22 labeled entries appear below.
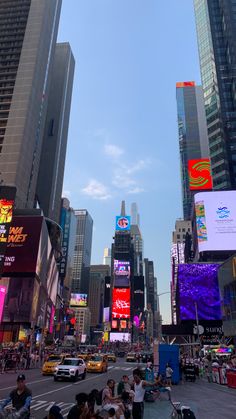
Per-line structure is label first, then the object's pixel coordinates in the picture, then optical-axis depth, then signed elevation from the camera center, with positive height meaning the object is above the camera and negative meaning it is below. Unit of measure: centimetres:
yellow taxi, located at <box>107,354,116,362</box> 5894 -125
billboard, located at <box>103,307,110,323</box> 18250 +1816
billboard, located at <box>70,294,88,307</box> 18938 +2556
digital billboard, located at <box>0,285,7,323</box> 5340 +748
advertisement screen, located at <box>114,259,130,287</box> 15238 +3188
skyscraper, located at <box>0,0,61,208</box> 9806 +7836
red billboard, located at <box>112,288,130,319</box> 14900 +1933
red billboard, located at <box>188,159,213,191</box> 9494 +4607
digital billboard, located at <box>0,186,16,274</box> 5747 +2143
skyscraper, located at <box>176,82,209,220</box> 16375 +10538
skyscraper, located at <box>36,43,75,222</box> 13638 +8687
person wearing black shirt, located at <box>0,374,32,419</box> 721 -101
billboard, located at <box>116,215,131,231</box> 19312 +6696
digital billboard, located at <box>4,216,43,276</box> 7064 +2048
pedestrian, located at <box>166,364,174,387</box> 2366 -153
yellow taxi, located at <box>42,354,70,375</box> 2852 -140
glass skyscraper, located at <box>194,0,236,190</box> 10456 +8450
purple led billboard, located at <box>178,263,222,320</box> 7750 +1312
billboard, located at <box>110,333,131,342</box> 14538 +535
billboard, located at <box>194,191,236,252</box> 7581 +2748
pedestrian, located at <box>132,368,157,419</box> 933 -116
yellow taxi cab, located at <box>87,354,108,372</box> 3231 -132
